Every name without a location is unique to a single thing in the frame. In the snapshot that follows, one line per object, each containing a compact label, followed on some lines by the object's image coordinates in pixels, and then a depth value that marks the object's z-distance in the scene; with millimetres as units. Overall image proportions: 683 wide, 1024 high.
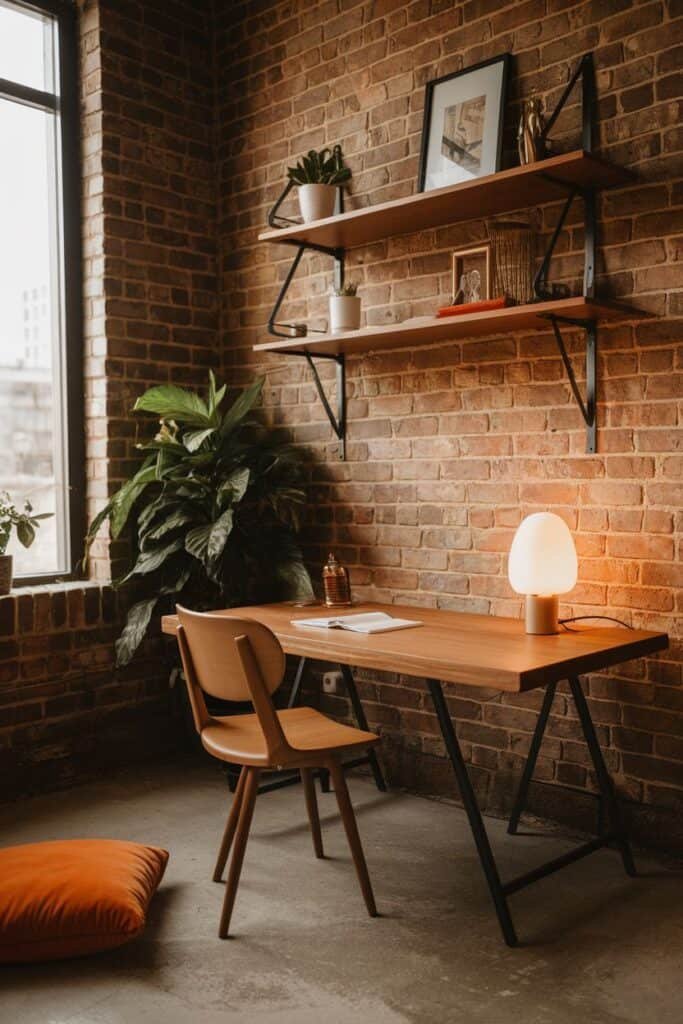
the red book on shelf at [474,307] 3014
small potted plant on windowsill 3621
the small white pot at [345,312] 3574
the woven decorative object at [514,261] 3123
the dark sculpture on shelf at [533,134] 2982
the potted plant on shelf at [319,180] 3643
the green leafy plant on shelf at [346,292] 3582
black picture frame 3317
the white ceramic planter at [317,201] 3639
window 3875
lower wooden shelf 2869
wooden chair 2414
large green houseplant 3684
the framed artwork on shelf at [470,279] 3188
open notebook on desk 2941
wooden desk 2422
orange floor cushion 2338
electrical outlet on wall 3949
